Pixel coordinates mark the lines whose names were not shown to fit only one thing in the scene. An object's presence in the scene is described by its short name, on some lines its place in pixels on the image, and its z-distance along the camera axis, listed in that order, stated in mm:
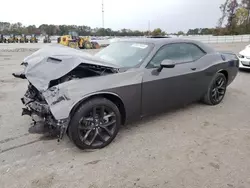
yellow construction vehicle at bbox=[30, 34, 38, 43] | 28844
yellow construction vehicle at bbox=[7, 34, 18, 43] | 28938
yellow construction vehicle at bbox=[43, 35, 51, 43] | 27859
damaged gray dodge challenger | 2648
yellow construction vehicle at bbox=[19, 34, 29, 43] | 29481
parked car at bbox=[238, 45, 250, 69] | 8031
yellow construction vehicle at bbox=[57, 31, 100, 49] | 20297
